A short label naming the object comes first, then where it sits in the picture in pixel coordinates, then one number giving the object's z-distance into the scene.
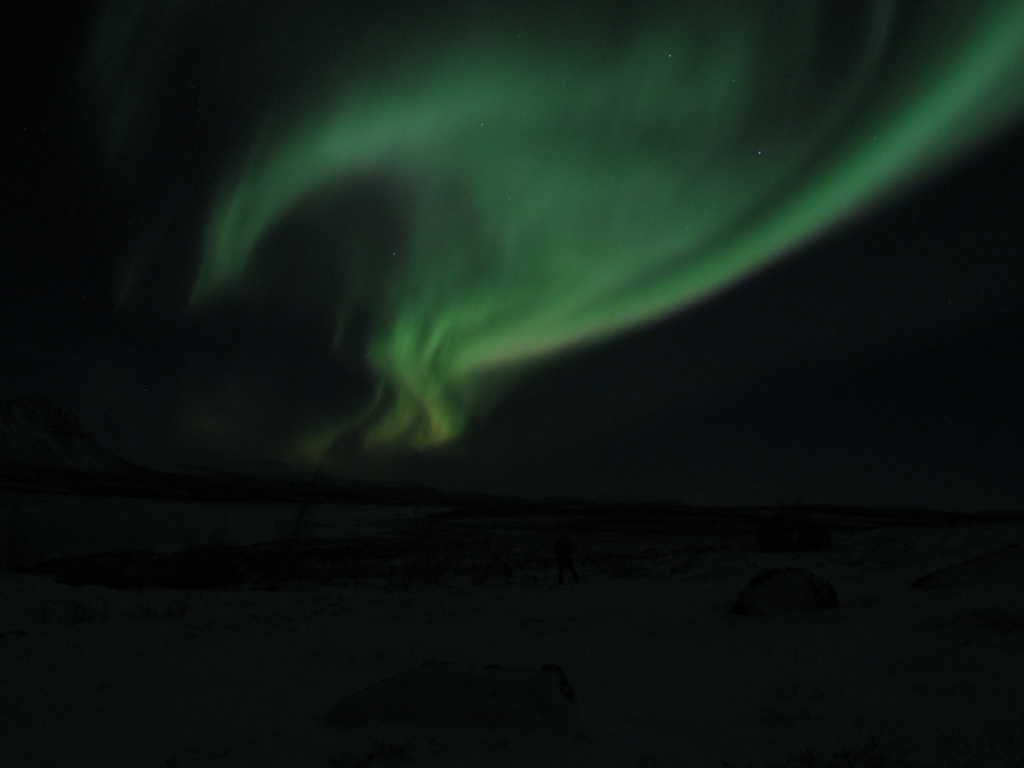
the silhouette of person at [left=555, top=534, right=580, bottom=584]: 22.64
